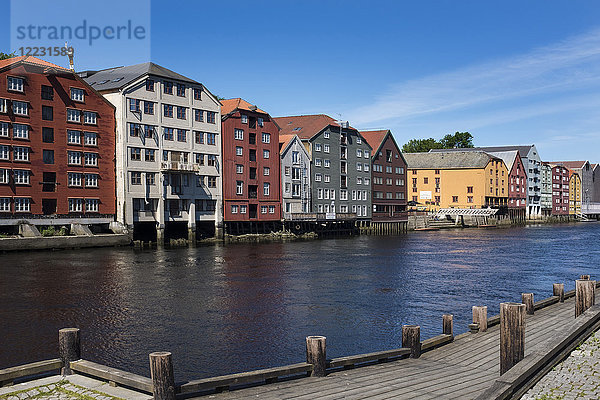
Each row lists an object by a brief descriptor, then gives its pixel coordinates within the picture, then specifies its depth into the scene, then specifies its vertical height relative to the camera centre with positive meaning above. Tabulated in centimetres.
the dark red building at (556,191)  19600 +654
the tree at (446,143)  19312 +2325
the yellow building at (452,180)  14950 +825
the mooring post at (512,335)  1288 -276
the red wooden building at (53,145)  6638 +872
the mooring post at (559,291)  2434 -343
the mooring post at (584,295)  1778 -264
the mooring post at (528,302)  2094 -332
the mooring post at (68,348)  1314 -300
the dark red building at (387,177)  12125 +762
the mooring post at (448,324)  1764 -344
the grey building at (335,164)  10588 +939
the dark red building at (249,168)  8938 +744
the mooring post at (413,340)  1572 -349
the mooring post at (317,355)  1334 -328
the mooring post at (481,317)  1873 -343
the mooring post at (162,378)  1134 -318
